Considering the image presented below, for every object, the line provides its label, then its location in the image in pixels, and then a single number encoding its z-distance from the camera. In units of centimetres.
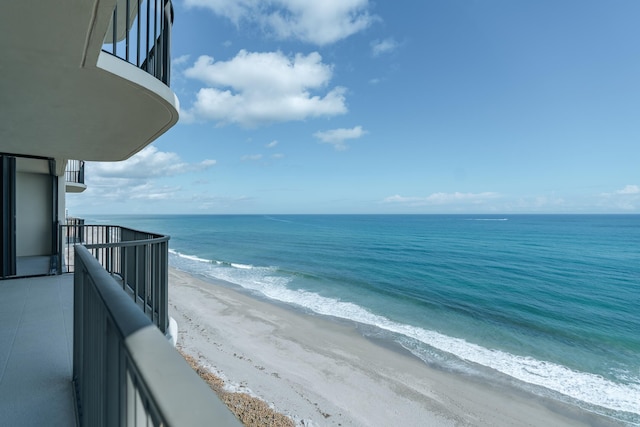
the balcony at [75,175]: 1363
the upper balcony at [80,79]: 194
